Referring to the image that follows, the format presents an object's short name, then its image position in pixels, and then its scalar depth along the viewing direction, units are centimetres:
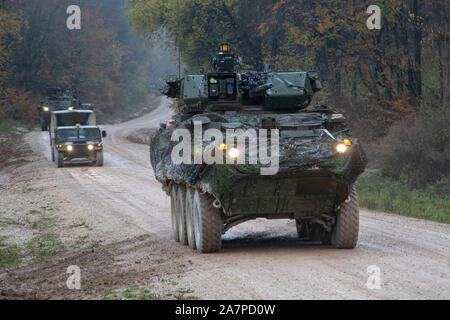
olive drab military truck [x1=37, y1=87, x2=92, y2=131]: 4734
